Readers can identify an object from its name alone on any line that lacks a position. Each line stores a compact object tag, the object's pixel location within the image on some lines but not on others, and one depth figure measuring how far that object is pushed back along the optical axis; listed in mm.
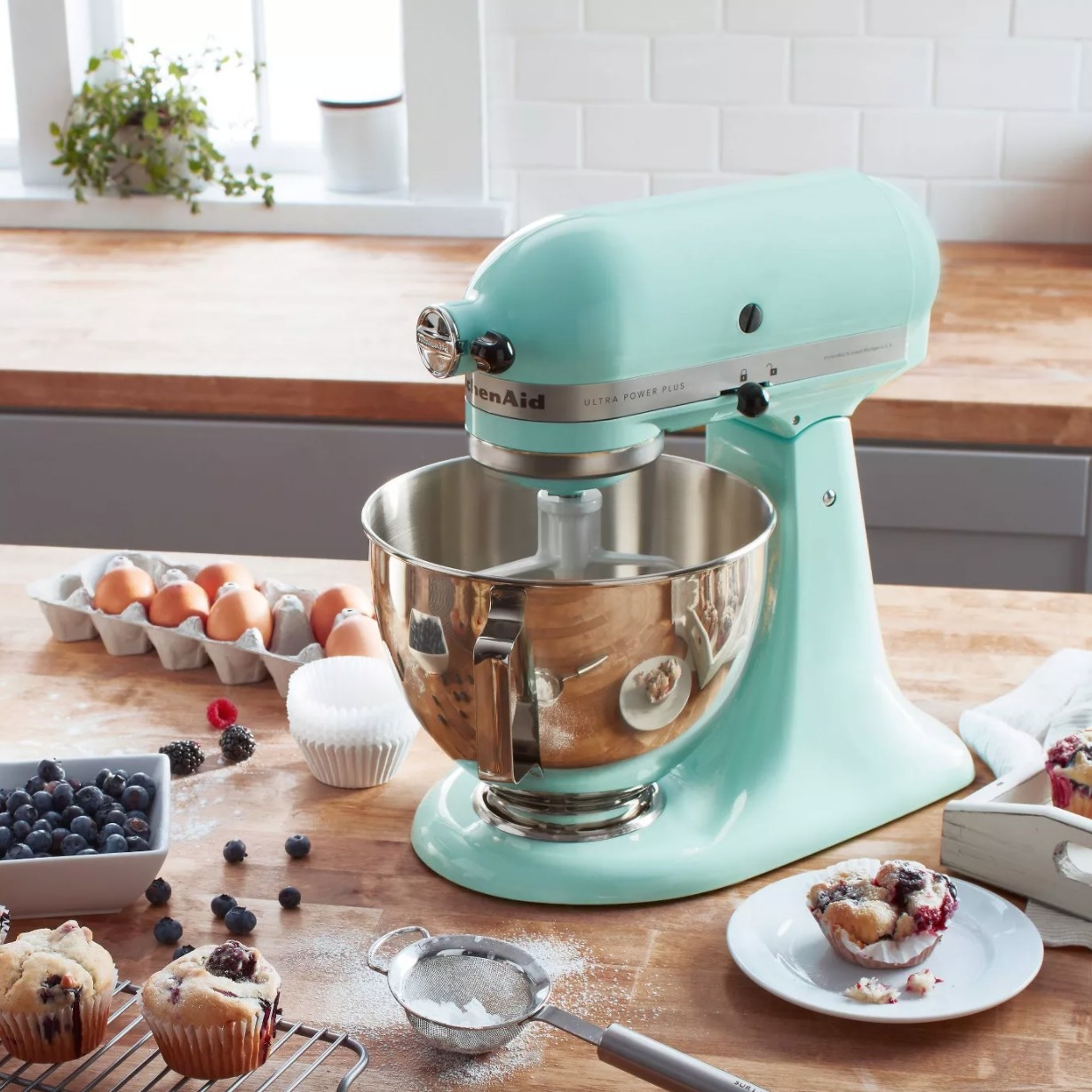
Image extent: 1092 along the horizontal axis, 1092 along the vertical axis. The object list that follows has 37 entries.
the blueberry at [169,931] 1578
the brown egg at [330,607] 1879
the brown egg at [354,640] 1839
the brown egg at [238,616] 1860
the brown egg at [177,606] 1877
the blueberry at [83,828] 1604
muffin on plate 1542
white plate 1514
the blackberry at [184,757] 1740
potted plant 3635
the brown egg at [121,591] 1897
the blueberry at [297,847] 1657
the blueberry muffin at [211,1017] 1457
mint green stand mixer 1556
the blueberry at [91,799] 1625
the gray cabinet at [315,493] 2452
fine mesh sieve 1441
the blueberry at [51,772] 1647
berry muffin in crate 1632
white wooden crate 1587
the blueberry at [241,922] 1587
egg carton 1848
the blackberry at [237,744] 1757
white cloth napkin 1740
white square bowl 1581
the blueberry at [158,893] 1613
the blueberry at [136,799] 1631
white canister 3620
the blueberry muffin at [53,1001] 1473
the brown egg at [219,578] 1919
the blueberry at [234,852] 1650
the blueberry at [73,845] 1598
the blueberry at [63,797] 1621
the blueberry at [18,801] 1620
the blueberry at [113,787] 1638
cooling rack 1472
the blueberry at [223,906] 1603
